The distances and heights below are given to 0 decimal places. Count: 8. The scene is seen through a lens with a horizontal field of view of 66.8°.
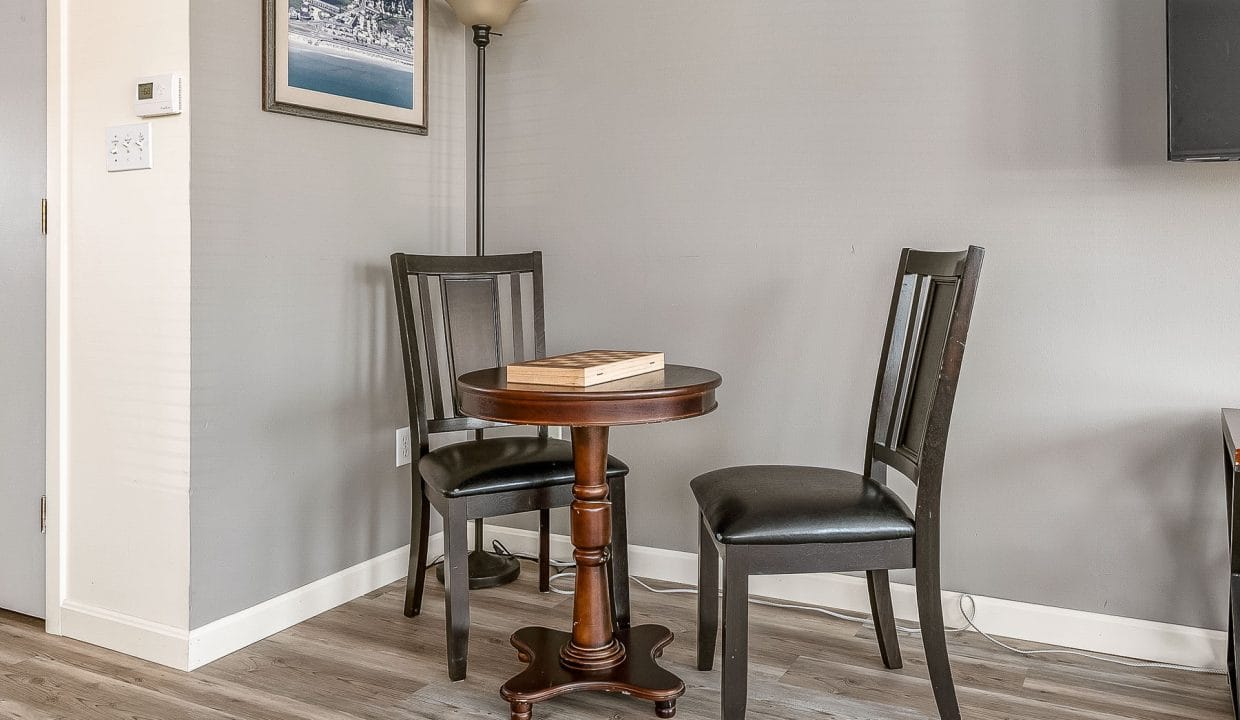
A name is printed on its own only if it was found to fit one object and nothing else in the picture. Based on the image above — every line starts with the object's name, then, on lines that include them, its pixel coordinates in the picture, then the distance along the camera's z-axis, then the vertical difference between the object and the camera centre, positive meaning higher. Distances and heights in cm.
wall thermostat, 222 +67
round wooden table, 181 -31
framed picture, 247 +89
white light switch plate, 228 +56
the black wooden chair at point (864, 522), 184 -30
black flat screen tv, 202 +63
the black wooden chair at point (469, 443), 220 -18
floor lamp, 282 +68
